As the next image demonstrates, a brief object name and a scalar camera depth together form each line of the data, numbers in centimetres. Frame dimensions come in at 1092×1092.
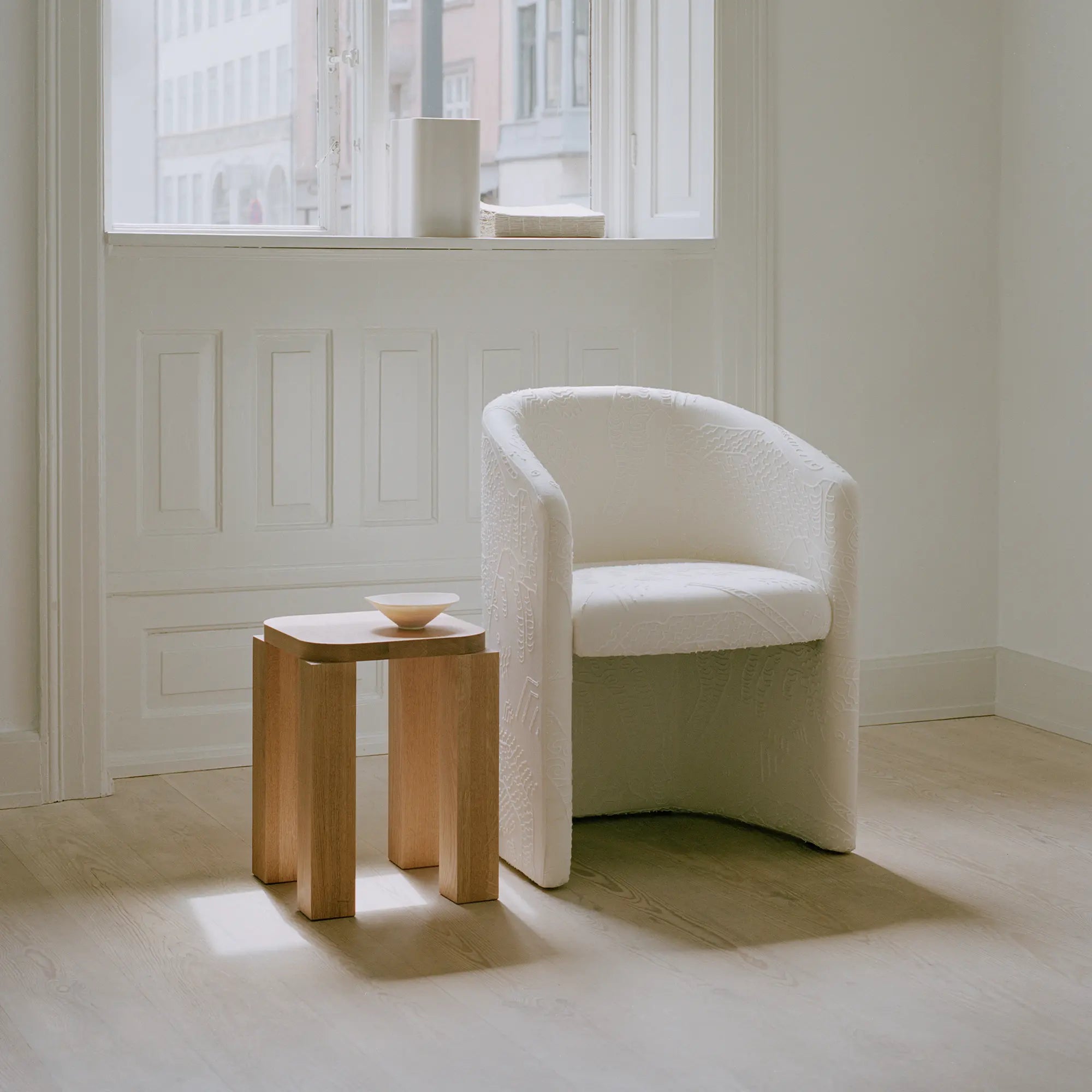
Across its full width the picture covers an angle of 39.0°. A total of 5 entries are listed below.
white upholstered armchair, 235
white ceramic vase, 318
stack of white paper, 325
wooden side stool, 221
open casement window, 312
